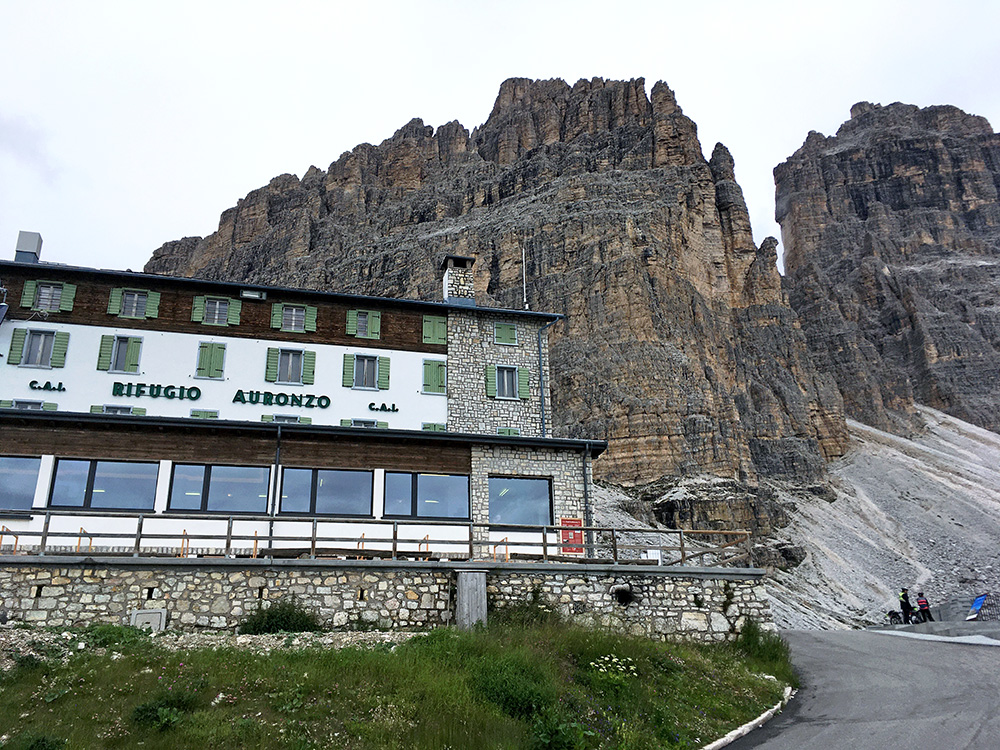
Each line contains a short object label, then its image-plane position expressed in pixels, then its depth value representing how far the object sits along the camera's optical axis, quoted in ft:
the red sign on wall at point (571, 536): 83.10
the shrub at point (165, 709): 43.04
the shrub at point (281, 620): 59.37
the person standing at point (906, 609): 116.37
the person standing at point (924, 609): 112.57
